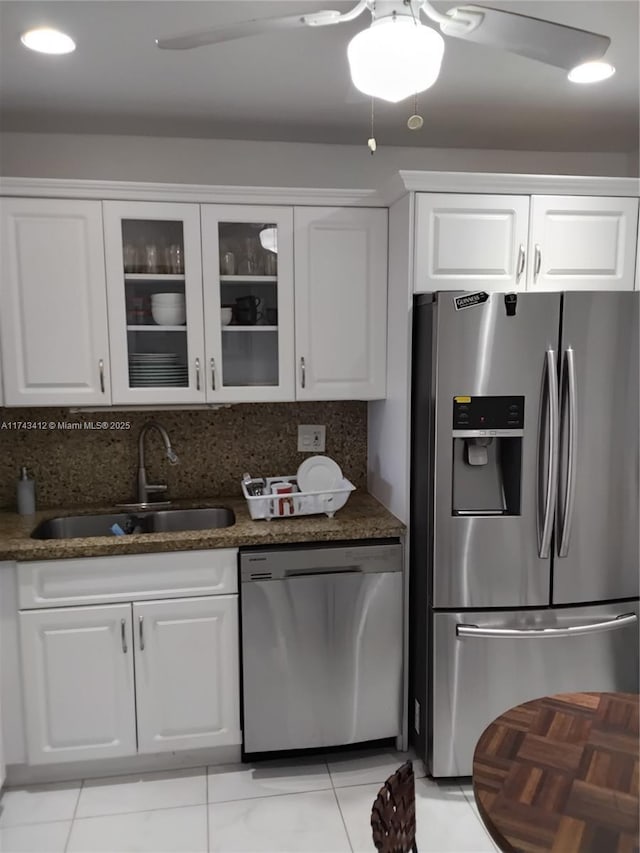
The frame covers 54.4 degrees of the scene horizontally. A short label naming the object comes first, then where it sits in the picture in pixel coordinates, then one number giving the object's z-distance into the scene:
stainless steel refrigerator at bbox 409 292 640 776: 2.16
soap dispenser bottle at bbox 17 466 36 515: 2.63
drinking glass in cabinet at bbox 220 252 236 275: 2.52
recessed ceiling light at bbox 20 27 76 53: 1.80
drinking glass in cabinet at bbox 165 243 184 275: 2.48
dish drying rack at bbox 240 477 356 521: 2.45
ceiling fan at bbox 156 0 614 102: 1.21
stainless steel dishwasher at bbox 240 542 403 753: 2.32
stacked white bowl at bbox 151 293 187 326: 2.49
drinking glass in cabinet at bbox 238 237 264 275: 2.53
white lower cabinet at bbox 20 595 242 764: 2.25
